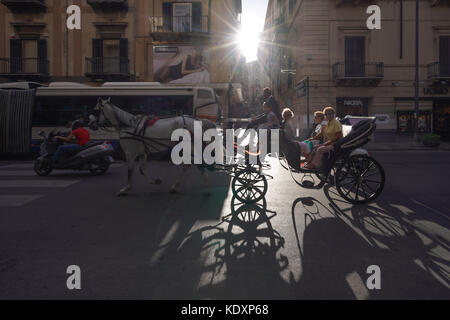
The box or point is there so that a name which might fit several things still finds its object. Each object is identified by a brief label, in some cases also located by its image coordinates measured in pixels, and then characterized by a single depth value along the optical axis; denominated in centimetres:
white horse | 761
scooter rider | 1005
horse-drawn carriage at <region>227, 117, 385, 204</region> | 654
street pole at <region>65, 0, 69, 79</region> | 2652
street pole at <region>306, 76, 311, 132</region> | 2364
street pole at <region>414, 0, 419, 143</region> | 2259
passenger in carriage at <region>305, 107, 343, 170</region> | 676
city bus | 1555
